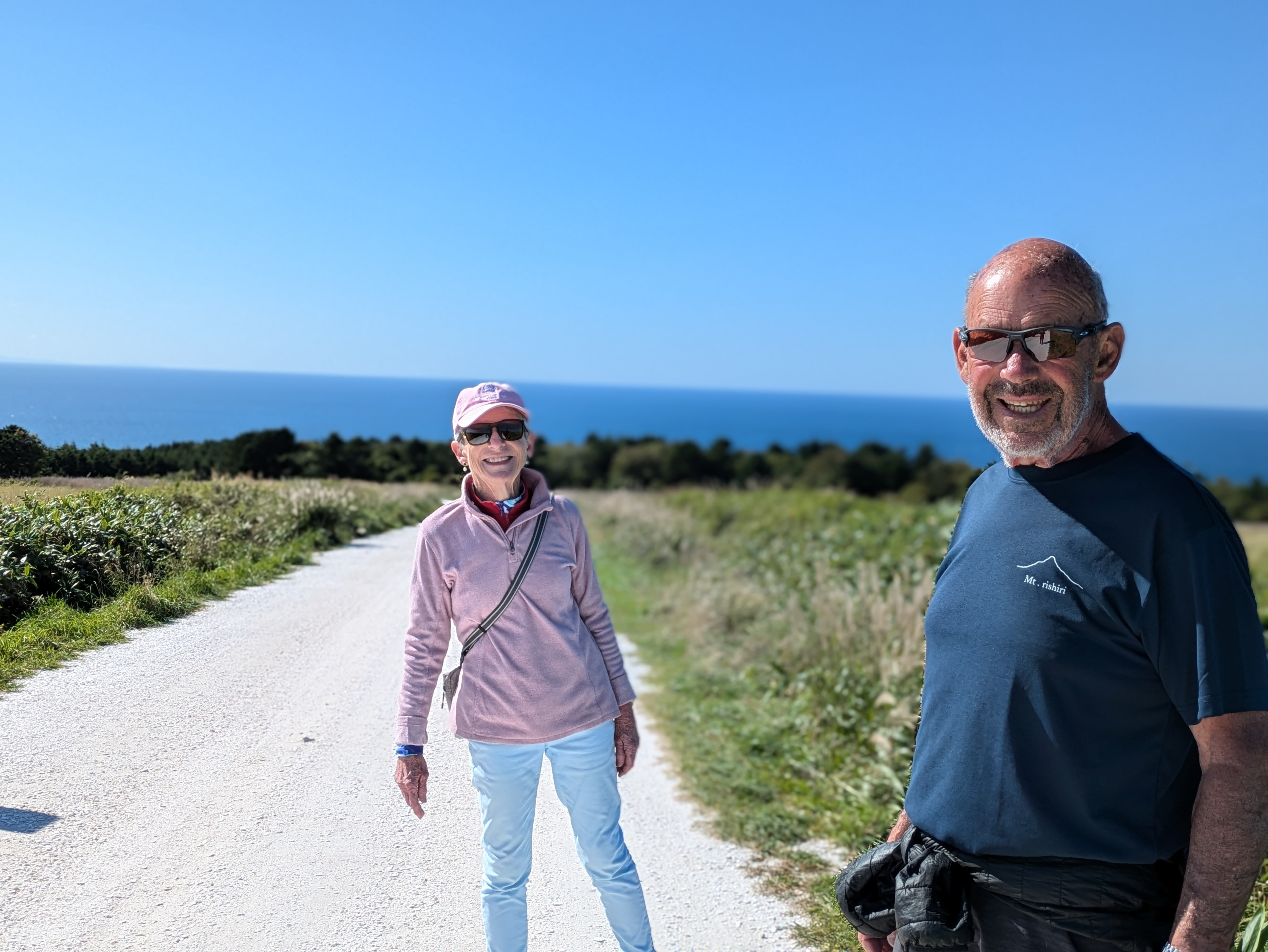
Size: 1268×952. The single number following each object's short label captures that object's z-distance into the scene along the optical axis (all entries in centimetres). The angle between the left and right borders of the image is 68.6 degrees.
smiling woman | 280
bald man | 176
